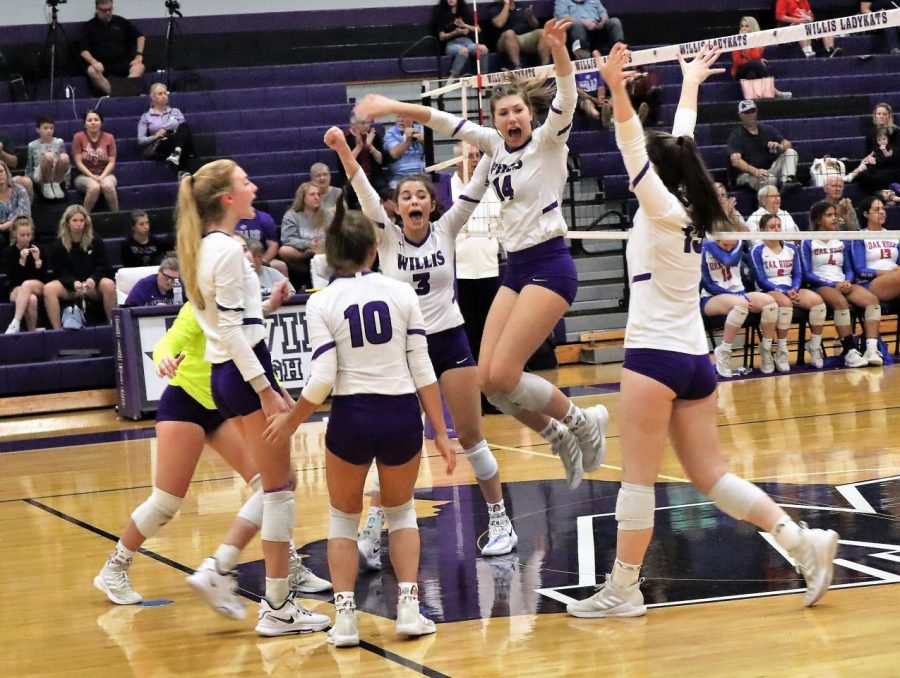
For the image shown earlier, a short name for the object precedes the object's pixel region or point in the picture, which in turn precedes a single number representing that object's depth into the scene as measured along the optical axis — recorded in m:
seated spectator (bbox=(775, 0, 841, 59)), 17.45
